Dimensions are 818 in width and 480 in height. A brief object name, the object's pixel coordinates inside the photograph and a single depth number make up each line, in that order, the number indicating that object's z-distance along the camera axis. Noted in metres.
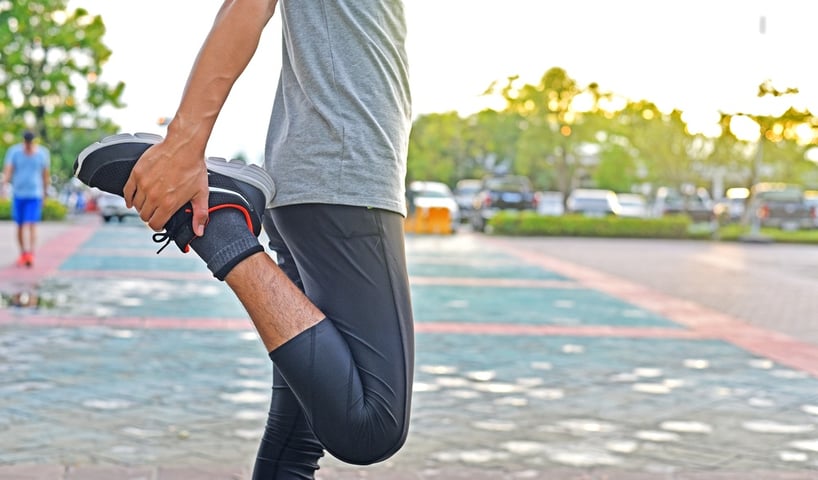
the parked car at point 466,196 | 40.26
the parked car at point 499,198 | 33.50
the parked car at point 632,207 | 39.38
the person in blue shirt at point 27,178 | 12.46
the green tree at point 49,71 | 35.78
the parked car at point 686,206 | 42.59
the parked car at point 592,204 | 33.22
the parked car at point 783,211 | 35.69
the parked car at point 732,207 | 42.38
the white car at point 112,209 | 32.62
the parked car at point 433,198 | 29.66
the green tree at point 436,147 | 54.44
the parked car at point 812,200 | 37.78
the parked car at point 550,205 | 35.66
